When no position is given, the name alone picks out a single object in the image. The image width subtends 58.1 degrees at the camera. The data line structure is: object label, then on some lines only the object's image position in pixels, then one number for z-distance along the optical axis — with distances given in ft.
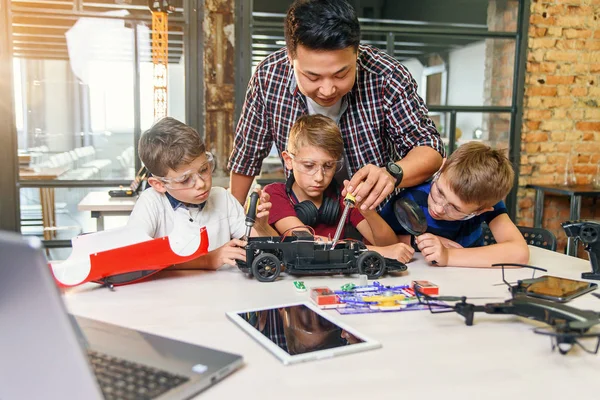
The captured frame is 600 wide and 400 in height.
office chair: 6.43
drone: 2.84
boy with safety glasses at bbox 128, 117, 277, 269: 5.09
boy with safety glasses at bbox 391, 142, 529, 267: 4.96
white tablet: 2.74
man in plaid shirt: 4.97
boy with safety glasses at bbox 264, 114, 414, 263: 5.84
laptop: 1.68
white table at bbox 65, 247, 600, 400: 2.41
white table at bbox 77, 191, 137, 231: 10.87
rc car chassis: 4.26
